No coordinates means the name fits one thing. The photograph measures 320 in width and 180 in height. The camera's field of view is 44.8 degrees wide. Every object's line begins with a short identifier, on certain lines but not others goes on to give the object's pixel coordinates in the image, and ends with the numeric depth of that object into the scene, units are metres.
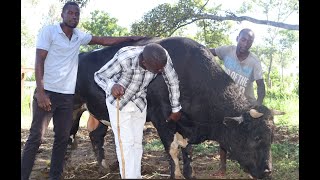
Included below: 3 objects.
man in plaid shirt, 4.50
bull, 5.93
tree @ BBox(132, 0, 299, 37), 9.38
